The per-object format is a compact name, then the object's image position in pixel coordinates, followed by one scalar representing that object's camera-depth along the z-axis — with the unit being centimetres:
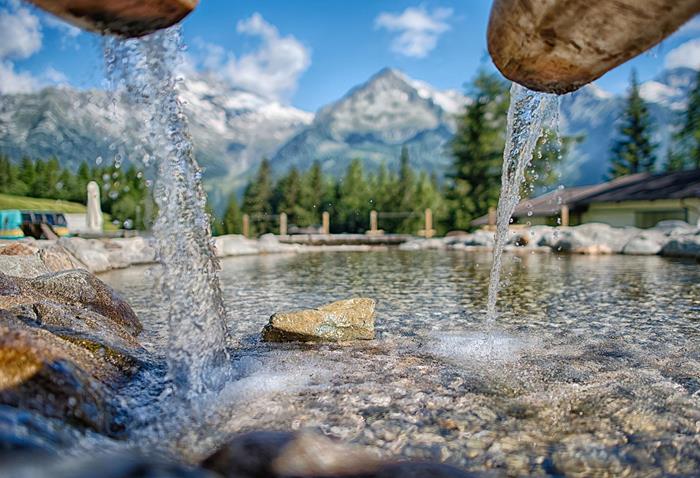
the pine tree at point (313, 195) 5038
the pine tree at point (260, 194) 5450
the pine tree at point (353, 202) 4588
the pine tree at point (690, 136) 4094
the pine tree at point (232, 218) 4844
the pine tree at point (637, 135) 4547
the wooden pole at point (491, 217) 2967
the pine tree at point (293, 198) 5070
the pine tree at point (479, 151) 3594
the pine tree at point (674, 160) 4450
